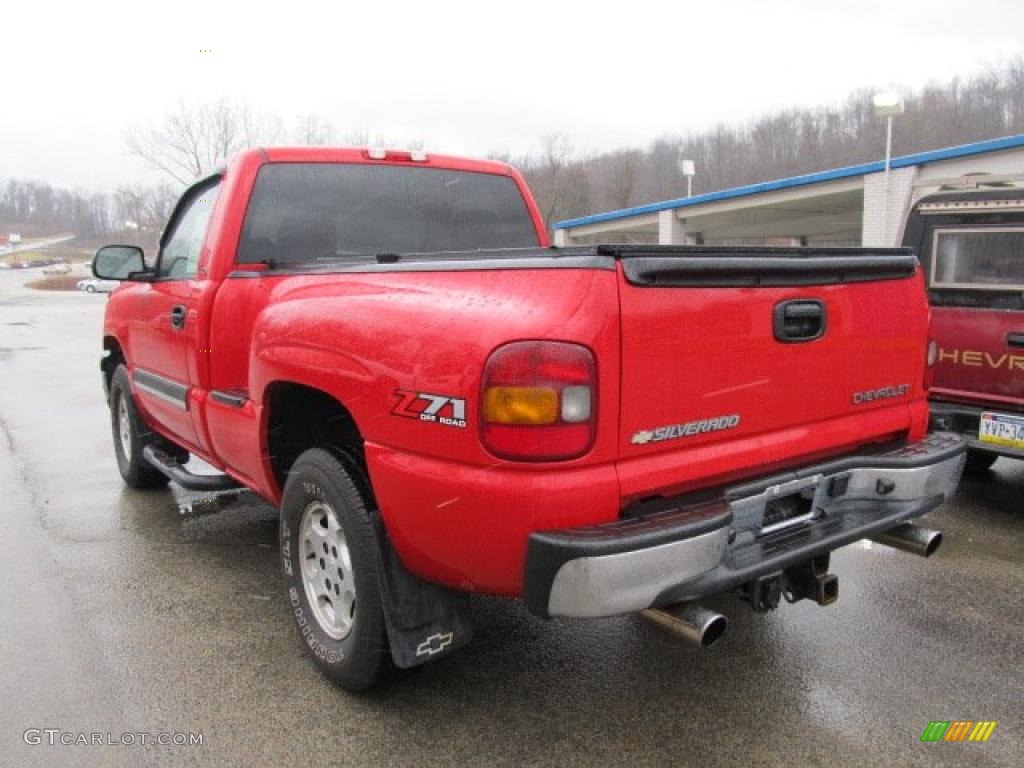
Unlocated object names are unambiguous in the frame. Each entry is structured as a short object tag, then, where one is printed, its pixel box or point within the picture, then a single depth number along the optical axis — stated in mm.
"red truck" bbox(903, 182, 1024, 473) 4855
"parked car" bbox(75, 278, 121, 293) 48047
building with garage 13469
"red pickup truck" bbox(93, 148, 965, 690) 2197
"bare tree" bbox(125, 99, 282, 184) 32938
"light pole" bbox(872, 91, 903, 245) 12789
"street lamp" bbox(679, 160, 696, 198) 24906
